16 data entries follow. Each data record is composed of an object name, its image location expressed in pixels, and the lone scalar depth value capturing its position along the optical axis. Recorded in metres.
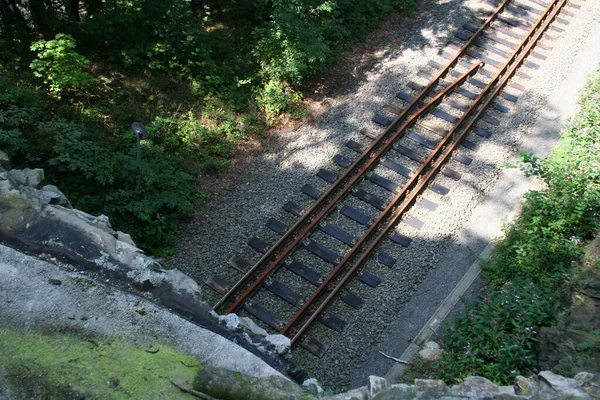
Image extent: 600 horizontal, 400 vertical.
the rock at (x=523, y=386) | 5.34
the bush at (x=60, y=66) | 10.94
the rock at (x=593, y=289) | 7.75
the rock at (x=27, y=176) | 7.64
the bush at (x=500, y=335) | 7.80
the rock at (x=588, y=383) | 5.14
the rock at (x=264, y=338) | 5.98
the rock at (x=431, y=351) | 8.42
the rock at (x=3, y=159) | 7.87
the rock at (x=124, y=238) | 6.94
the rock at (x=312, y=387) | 5.37
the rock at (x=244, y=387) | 5.07
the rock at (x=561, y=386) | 5.12
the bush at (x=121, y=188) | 9.60
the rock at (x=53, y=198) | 7.05
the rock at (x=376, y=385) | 5.21
